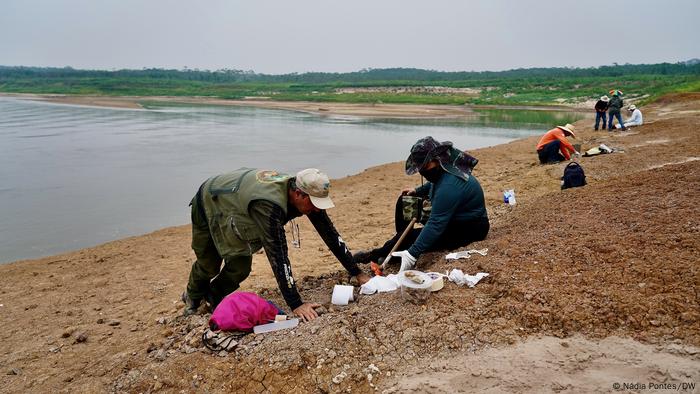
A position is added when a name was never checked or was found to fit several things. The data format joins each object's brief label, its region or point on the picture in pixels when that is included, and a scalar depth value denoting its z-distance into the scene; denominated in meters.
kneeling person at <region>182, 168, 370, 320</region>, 3.38
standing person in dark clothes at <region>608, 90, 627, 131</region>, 15.28
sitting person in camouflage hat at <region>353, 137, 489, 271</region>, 3.98
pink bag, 3.44
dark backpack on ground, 7.04
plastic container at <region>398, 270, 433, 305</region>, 3.37
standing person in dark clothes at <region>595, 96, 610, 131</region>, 15.82
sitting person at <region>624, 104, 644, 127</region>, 15.51
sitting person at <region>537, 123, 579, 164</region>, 10.48
